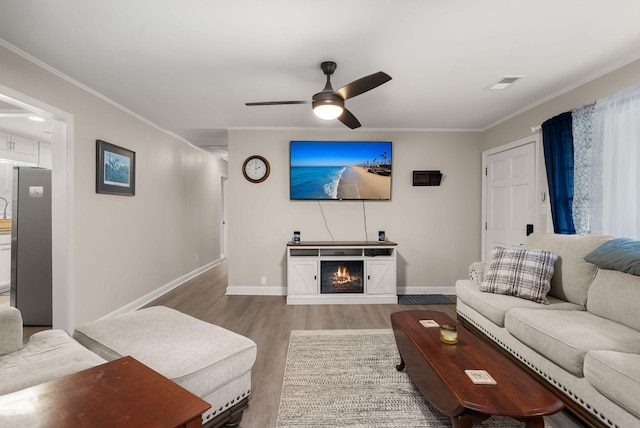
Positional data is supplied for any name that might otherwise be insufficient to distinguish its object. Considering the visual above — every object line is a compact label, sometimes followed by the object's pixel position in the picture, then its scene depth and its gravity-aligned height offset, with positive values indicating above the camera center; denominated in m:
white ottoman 1.48 -0.77
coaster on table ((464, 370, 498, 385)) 1.42 -0.82
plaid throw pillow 2.46 -0.56
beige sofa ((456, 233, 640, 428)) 1.46 -0.76
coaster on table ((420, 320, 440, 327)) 2.13 -0.83
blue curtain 2.97 +0.43
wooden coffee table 1.26 -0.83
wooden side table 0.96 -0.68
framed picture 3.13 +0.46
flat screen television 4.34 +0.60
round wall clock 4.41 +0.61
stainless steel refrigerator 3.19 -0.40
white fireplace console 4.02 -0.90
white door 3.59 +0.22
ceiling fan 2.14 +0.91
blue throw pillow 1.96 -0.32
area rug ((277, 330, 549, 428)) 1.75 -1.24
